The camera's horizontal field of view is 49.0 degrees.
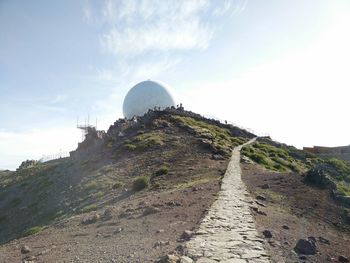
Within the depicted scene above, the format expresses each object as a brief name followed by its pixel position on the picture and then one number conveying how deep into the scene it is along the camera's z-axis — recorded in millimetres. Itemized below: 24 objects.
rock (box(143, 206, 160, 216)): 17312
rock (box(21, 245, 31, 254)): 14316
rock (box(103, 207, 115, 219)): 18350
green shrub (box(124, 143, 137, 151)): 37750
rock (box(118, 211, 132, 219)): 17583
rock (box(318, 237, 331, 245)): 12652
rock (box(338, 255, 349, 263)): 10883
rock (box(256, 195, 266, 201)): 18950
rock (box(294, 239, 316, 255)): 10883
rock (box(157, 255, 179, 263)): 8992
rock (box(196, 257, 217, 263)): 9240
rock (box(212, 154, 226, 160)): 35225
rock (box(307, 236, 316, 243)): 12130
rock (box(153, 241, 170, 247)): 11395
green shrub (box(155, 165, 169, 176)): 29078
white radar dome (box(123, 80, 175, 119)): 64000
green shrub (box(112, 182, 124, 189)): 27645
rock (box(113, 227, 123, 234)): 14638
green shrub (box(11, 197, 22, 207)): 35756
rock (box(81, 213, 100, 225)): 18488
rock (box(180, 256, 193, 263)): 9039
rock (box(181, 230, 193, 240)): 11587
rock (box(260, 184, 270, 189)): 22125
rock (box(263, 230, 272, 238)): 11845
